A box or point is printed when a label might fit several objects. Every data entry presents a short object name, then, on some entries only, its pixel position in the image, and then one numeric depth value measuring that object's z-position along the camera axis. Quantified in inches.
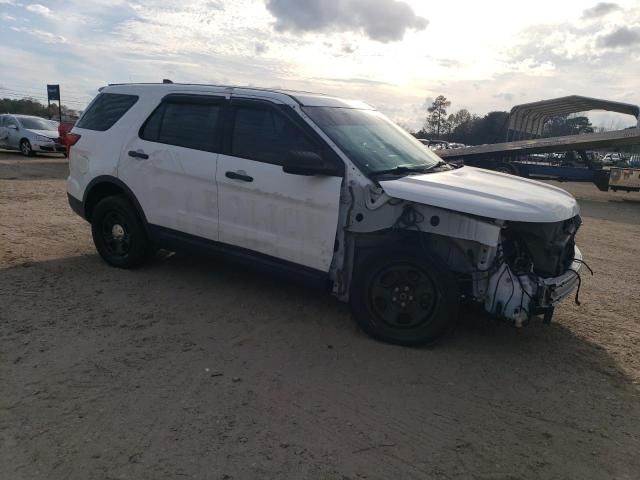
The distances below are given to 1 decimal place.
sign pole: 1023.0
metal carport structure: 723.4
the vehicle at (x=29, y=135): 755.4
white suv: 153.3
